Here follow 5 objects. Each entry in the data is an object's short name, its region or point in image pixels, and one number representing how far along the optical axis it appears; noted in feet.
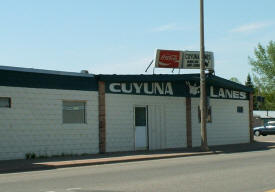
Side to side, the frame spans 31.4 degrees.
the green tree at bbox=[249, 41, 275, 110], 267.39
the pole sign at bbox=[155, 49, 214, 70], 95.04
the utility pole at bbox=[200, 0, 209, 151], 78.89
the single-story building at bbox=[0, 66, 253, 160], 66.85
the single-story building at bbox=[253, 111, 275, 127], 221.66
